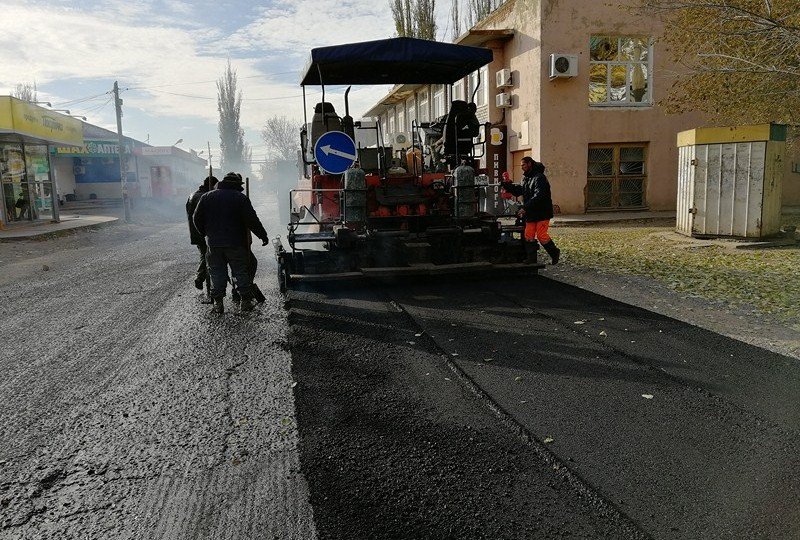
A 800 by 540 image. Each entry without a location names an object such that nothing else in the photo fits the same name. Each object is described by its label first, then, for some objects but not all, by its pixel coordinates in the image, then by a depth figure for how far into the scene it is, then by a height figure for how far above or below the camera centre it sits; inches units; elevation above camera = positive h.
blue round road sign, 331.3 +18.7
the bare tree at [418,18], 1087.6 +299.3
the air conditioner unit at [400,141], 411.5 +30.1
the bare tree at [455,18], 1225.4 +334.5
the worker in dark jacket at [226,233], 281.9 -21.0
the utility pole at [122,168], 1101.9 +43.0
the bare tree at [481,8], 1212.5 +350.7
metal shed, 438.6 -1.8
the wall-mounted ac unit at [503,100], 793.6 +108.3
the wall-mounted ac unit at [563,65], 698.8 +133.7
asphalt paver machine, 322.0 -2.7
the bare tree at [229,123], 2659.9 +287.5
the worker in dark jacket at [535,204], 359.3 -13.3
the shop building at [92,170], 1622.8 +60.1
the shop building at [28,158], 783.1 +51.5
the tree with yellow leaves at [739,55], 382.6 +87.4
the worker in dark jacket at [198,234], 309.2 -23.1
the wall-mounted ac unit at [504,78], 776.9 +133.9
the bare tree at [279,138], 2824.8 +229.0
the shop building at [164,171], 1951.3 +65.0
